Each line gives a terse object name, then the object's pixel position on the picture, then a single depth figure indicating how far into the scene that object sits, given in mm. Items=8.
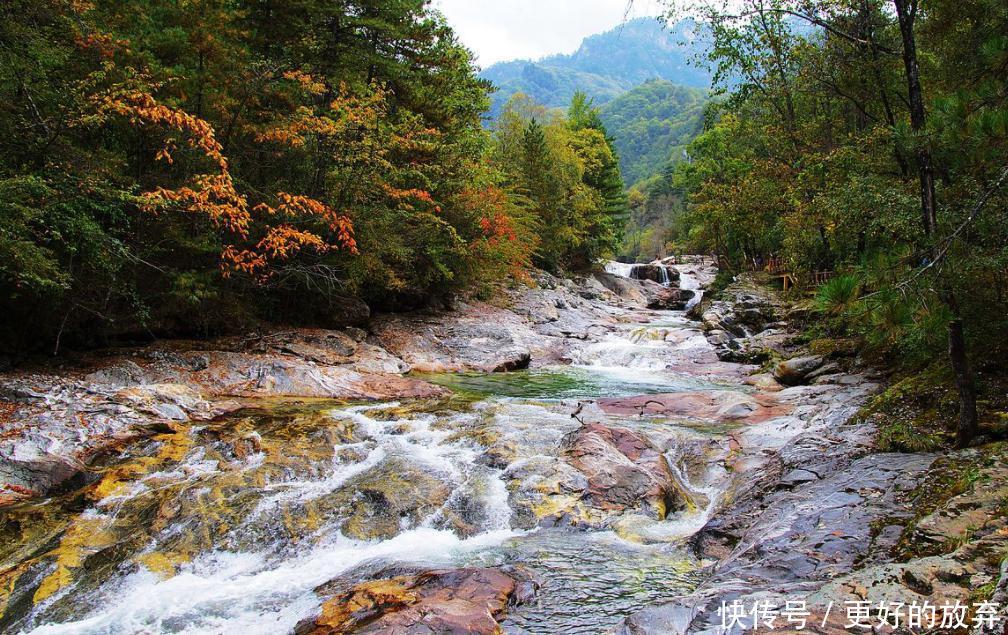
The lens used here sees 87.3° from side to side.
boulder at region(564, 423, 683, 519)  6066
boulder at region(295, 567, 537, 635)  3738
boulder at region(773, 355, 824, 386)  11516
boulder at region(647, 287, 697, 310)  32812
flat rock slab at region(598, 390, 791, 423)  9184
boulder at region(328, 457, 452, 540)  5613
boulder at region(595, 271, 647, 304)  34062
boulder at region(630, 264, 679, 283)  41656
